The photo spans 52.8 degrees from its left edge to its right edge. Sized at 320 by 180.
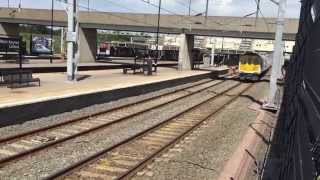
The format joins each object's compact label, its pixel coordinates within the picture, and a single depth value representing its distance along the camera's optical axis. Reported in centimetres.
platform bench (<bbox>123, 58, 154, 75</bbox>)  2682
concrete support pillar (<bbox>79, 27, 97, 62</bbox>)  4298
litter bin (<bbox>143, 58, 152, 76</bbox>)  2677
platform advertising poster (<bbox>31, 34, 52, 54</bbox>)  3791
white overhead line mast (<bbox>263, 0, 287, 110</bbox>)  1485
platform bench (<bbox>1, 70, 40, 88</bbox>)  1445
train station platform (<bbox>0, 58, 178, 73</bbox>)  2265
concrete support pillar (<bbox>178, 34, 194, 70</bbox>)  3980
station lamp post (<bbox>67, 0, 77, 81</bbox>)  1718
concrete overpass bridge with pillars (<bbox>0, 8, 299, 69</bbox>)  3606
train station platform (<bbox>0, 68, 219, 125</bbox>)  1044
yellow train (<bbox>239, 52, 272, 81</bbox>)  3400
